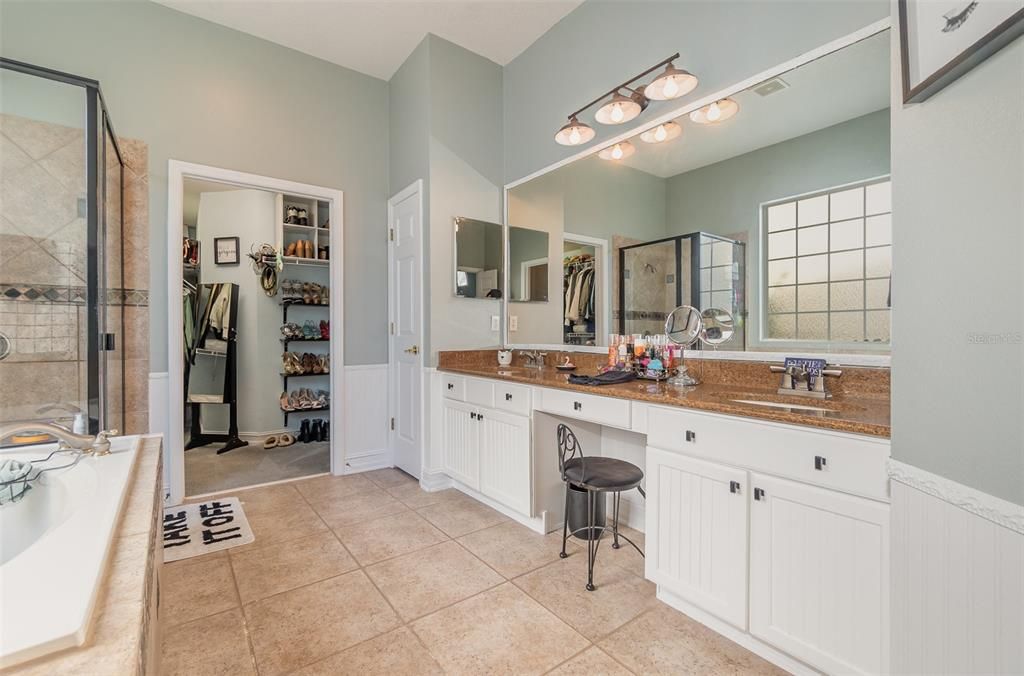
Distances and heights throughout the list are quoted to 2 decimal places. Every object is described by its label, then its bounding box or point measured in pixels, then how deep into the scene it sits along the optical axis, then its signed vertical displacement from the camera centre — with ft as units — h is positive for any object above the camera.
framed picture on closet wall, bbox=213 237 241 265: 14.16 +2.70
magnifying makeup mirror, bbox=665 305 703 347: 6.91 +0.15
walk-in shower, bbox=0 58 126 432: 6.82 +1.29
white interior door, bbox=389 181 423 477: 10.43 +0.23
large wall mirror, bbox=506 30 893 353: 5.24 +1.77
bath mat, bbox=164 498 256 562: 7.22 -3.54
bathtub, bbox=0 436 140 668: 2.11 -1.43
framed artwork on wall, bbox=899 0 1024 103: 2.25 +1.71
